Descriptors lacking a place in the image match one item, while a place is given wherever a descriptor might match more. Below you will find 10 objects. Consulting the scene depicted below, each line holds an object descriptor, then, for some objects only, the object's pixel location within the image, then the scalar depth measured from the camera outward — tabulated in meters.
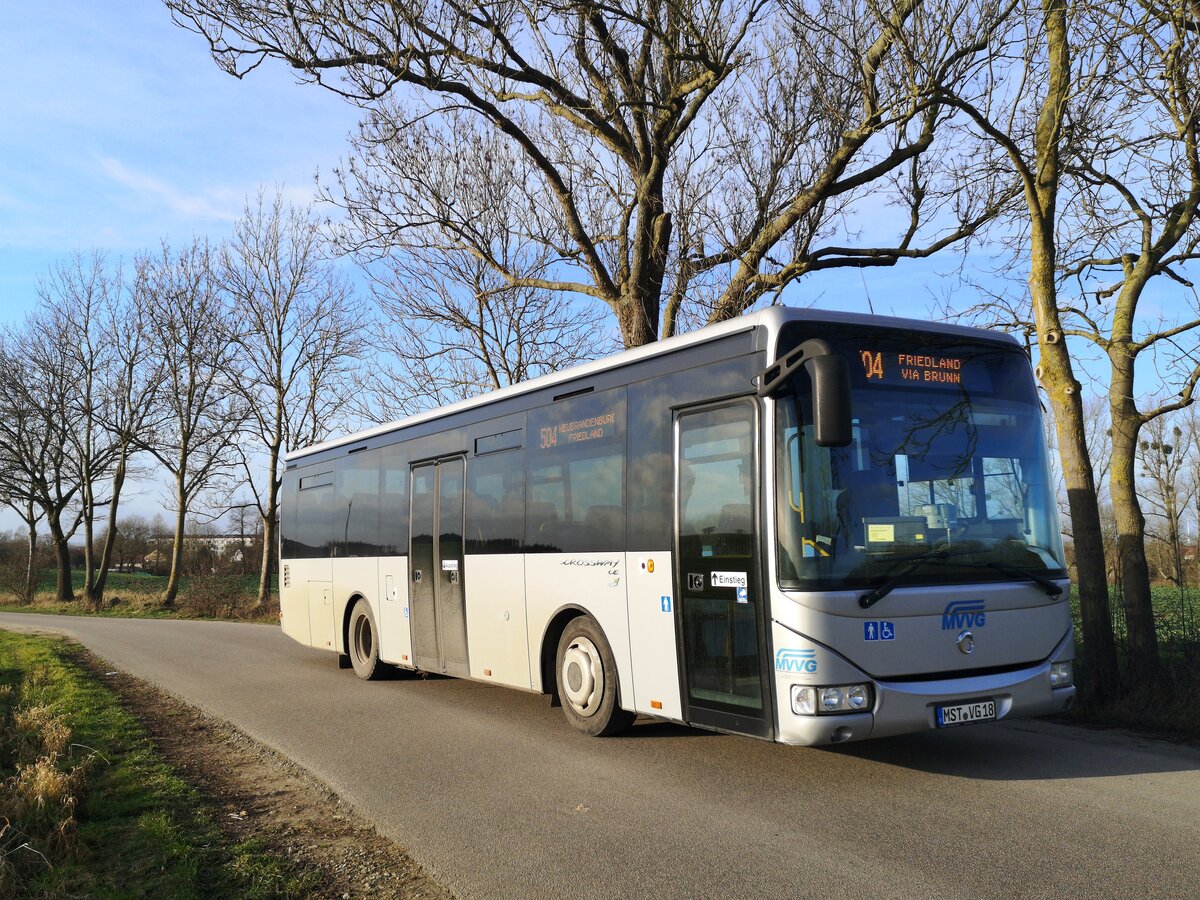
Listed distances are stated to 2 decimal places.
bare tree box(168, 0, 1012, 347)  11.54
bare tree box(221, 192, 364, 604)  29.64
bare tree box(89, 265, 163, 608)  36.62
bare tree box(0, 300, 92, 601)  38.16
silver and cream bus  6.39
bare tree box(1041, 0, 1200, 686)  9.12
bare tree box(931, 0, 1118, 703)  9.72
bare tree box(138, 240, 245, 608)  32.47
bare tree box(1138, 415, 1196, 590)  35.78
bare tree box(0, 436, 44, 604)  39.30
